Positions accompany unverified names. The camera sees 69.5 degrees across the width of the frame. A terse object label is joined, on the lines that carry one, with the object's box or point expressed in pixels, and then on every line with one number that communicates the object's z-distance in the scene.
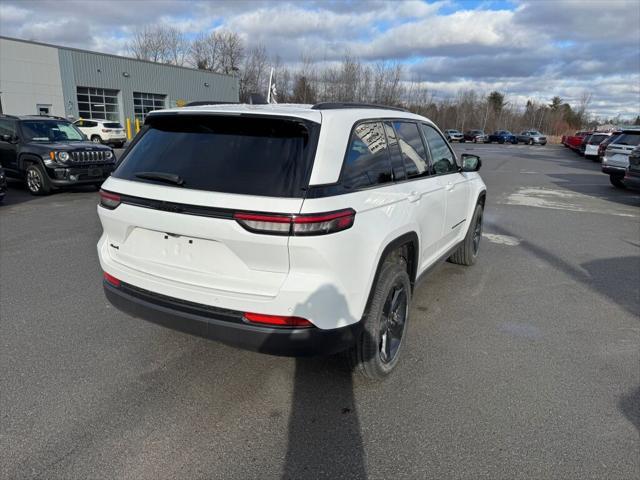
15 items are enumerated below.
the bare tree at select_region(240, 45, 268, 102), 60.06
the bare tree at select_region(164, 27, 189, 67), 65.19
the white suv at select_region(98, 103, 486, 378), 2.51
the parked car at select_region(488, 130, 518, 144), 52.78
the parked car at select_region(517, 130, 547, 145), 50.69
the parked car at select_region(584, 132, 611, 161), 26.17
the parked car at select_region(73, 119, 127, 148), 28.70
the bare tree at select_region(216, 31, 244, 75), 64.19
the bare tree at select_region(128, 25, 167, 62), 64.19
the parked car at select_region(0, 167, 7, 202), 9.21
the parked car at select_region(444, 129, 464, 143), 53.66
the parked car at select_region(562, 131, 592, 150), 34.58
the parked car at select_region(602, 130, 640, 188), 14.48
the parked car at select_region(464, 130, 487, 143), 54.84
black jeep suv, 10.51
